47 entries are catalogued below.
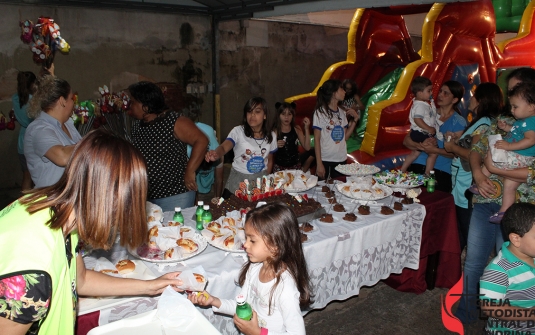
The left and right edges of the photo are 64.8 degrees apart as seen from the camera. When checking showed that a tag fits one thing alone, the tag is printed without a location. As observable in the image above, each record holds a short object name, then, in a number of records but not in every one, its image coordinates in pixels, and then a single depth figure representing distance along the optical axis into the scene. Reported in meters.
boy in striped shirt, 2.17
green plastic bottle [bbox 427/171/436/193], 3.84
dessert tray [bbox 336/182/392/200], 3.55
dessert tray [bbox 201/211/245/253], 2.56
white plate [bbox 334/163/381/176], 4.43
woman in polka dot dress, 3.30
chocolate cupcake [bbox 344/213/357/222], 3.14
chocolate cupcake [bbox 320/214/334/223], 3.09
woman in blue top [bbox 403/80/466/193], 4.30
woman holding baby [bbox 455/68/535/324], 2.88
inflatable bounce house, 6.68
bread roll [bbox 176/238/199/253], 2.45
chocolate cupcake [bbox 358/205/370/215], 3.29
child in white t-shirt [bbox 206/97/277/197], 3.85
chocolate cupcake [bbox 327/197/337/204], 3.49
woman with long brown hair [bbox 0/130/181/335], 1.21
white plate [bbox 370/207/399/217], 3.30
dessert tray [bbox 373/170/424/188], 3.81
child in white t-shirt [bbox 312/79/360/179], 4.82
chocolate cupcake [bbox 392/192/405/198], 3.67
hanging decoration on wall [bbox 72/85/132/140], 5.51
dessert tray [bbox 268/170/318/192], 3.66
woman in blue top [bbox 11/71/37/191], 5.20
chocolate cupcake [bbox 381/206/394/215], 3.29
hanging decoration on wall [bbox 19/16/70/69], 4.84
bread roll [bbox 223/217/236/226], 2.86
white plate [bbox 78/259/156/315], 1.92
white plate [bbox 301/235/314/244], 2.72
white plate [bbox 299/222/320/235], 2.86
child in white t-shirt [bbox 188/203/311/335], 1.92
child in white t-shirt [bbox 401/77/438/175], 5.28
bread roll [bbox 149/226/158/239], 2.56
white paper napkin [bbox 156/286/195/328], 1.57
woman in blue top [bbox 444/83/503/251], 3.51
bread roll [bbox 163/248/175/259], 2.36
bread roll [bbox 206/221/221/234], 2.76
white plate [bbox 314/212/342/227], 3.06
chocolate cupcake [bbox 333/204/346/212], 3.32
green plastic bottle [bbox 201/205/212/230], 2.93
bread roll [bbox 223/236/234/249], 2.56
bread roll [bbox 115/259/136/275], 2.23
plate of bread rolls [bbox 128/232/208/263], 2.35
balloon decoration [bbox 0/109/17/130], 6.01
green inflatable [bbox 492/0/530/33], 8.21
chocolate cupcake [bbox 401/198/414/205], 3.54
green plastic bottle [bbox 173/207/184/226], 2.91
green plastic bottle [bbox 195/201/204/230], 2.86
